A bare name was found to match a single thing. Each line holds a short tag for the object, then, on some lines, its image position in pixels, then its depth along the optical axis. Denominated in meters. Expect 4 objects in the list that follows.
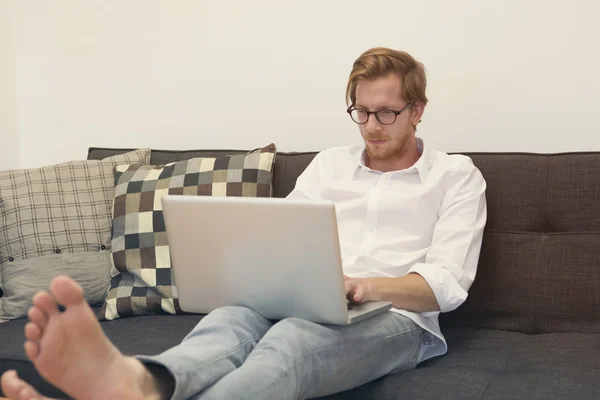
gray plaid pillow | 2.35
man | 1.30
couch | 1.88
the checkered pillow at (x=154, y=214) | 2.27
